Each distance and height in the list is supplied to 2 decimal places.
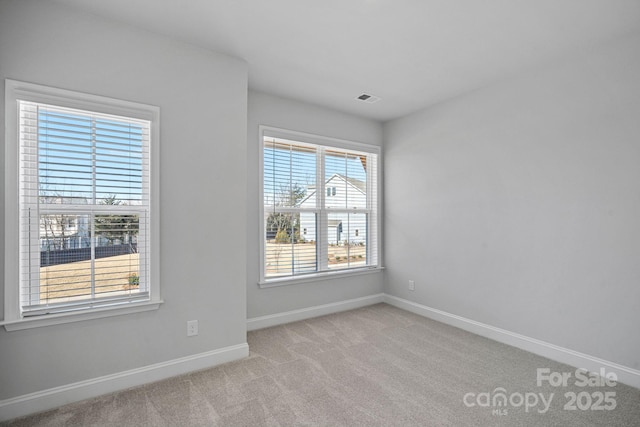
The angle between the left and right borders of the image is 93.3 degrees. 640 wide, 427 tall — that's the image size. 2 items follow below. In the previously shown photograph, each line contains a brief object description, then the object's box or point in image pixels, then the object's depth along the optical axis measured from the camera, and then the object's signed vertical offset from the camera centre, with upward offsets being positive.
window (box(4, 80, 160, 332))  1.92 +0.09
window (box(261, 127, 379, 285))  3.52 +0.13
